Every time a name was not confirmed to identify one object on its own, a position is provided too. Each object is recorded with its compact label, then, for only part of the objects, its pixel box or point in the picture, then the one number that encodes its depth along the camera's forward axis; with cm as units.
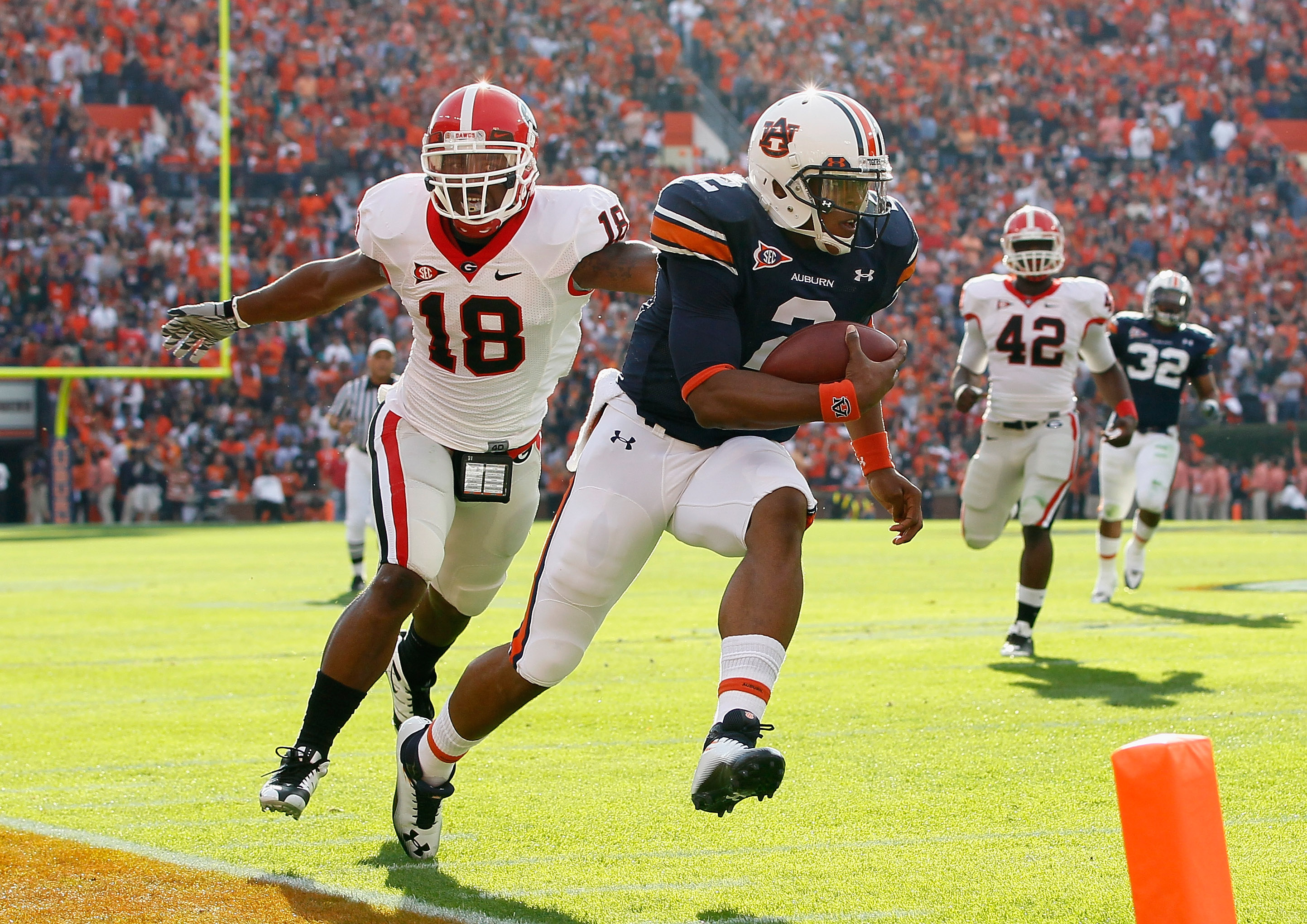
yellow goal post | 3494
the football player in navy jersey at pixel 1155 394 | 2020
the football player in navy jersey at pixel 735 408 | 674
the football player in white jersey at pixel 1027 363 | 1547
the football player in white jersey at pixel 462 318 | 830
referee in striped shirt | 2150
